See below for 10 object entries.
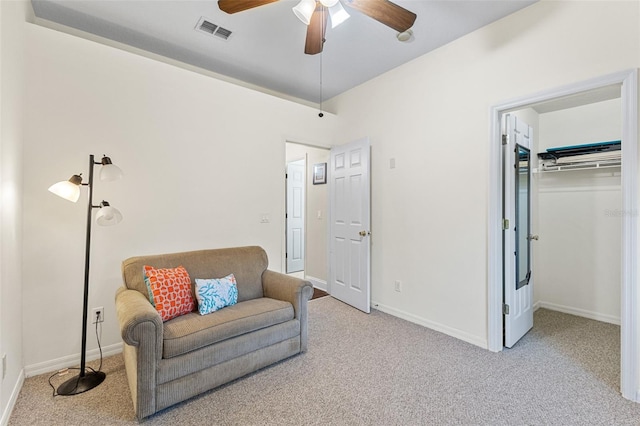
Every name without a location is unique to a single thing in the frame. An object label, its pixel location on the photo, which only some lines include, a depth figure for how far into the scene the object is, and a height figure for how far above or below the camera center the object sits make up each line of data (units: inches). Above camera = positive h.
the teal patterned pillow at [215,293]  86.9 -24.6
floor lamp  77.5 -8.8
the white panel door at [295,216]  216.5 -1.2
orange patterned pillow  81.4 -22.1
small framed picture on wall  172.9 +24.7
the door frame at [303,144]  139.1 +32.6
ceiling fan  64.9 +47.7
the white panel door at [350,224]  136.6 -4.7
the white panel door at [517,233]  102.8 -6.3
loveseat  66.9 -30.8
